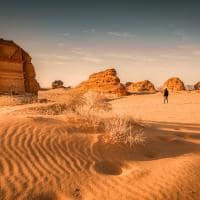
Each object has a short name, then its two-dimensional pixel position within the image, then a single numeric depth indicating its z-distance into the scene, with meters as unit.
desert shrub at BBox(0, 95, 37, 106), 11.43
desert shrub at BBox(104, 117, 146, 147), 5.26
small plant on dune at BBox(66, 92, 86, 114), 10.24
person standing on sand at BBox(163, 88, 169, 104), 20.47
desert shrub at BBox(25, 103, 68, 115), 7.94
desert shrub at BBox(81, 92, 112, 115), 10.43
